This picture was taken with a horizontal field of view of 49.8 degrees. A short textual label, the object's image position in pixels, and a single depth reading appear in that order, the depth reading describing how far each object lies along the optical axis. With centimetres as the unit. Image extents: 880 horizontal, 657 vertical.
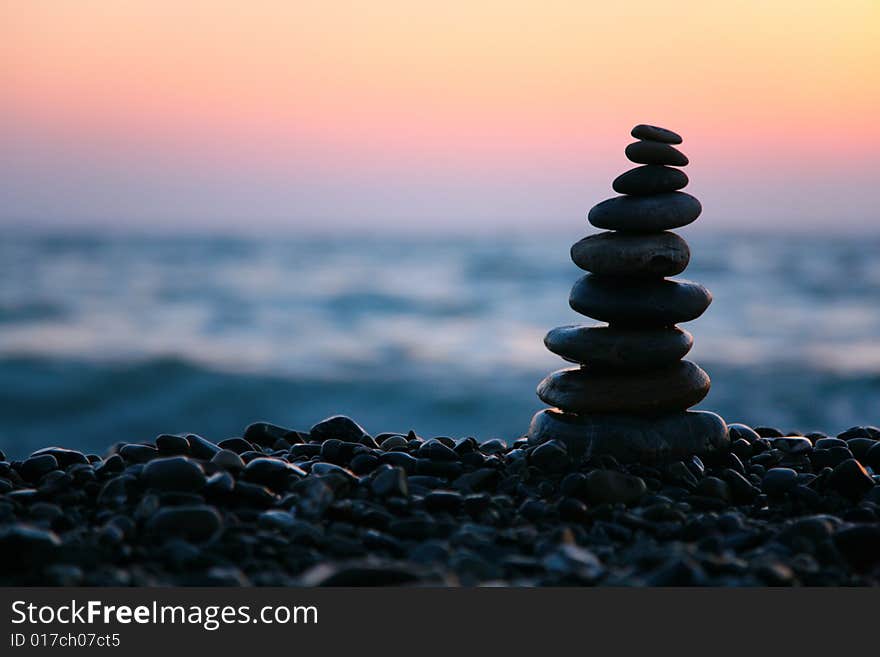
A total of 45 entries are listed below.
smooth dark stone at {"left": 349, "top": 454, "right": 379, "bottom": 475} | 409
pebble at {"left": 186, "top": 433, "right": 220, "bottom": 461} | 419
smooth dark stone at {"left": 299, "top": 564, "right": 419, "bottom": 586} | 266
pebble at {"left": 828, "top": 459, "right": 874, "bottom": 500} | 386
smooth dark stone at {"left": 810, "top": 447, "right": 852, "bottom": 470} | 435
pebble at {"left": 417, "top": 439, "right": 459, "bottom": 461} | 426
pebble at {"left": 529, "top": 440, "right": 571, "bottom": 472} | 403
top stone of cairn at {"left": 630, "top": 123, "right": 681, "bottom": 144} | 433
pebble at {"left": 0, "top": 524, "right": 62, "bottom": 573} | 284
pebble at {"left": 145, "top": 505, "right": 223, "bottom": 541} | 308
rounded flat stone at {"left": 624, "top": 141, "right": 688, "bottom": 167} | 435
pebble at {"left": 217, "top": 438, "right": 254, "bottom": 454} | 466
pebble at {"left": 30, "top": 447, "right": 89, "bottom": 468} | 433
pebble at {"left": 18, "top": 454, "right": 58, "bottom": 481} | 413
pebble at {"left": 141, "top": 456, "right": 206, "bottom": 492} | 350
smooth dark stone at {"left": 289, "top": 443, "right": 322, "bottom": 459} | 447
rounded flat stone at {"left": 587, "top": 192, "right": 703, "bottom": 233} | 425
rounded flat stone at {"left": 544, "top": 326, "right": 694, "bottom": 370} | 420
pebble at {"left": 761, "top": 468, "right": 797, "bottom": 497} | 383
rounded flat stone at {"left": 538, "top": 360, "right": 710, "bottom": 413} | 420
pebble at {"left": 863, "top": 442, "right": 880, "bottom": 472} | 443
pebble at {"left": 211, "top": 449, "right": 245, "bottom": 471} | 384
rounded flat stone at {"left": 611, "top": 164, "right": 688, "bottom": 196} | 431
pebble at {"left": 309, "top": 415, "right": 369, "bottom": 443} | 488
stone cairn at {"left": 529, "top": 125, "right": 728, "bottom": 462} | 419
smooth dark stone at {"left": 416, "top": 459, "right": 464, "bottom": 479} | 399
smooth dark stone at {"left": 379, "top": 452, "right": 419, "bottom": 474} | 411
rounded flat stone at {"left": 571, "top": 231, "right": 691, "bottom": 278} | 423
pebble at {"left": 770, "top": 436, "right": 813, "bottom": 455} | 450
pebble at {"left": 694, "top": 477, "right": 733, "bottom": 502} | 373
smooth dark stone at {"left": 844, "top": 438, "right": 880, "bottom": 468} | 457
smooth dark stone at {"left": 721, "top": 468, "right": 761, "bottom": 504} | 379
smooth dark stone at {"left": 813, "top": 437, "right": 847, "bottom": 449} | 470
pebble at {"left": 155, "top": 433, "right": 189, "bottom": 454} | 425
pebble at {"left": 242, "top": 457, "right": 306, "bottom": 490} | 374
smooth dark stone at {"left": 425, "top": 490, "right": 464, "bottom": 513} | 349
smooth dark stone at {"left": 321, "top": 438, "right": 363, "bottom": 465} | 434
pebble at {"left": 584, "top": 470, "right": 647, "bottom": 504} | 358
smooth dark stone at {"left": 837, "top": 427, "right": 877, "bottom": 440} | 523
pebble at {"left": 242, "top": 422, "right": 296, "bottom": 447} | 500
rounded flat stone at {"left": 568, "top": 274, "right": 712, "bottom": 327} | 423
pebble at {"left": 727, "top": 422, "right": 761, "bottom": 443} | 485
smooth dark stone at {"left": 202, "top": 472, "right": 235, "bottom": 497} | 347
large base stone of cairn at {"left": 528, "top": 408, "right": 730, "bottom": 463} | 411
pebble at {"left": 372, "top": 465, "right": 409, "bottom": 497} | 358
